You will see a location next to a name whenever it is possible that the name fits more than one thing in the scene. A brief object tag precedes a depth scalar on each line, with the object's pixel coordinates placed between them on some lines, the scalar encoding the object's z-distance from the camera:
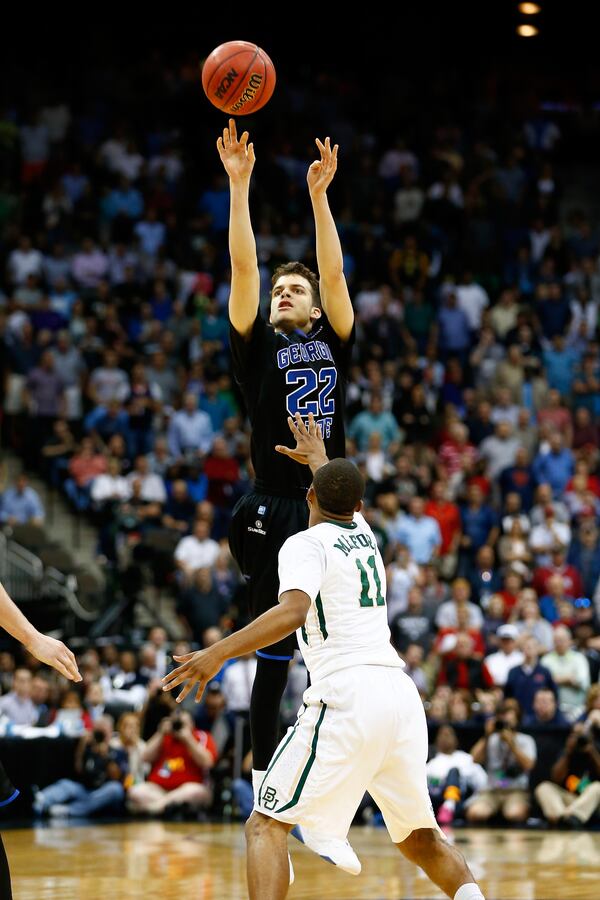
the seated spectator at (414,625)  16.33
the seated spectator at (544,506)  18.28
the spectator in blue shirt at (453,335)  21.70
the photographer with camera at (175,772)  14.34
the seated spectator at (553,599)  16.91
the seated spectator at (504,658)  15.66
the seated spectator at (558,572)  17.55
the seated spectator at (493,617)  16.41
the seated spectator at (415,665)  15.52
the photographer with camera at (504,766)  14.01
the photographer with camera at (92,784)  14.23
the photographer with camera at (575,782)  13.59
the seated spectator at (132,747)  14.60
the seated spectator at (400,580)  16.92
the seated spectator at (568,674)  15.34
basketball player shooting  7.45
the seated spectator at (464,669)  15.49
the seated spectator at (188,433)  19.23
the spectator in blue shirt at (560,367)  21.42
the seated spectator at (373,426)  19.50
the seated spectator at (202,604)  16.82
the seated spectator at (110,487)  18.38
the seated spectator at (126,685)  15.41
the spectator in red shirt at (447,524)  18.30
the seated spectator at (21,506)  18.44
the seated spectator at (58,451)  18.95
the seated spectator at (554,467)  19.31
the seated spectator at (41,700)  14.95
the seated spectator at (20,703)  15.00
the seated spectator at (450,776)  14.05
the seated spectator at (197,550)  17.48
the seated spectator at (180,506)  18.30
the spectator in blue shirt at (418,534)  17.98
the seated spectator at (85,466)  18.62
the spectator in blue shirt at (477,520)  18.41
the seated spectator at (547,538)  17.92
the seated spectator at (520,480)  19.17
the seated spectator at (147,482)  18.27
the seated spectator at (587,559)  17.70
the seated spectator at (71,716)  14.89
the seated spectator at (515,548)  17.72
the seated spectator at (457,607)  16.53
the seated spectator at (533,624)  16.09
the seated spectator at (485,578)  17.58
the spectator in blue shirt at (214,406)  19.81
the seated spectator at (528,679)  14.88
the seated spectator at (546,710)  14.52
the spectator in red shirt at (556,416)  20.17
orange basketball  7.86
